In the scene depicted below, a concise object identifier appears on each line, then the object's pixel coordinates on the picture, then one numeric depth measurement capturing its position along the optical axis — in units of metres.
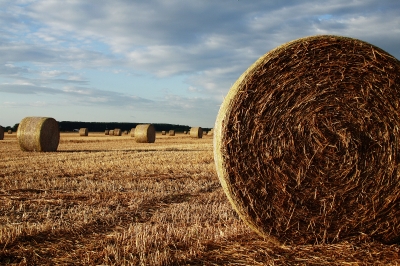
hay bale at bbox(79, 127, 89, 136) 35.78
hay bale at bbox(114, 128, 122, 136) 38.56
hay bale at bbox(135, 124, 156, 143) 24.02
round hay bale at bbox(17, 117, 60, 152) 15.51
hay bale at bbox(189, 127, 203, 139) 32.41
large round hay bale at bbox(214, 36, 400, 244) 4.14
